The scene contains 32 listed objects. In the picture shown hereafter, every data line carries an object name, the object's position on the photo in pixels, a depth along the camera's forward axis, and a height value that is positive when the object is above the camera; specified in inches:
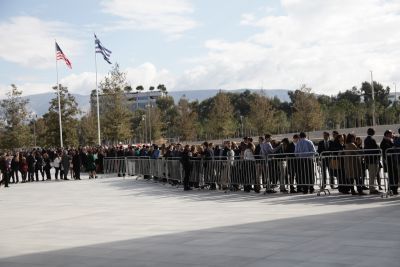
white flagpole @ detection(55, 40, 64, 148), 1966.0 +173.4
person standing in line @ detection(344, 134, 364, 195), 571.2 -21.7
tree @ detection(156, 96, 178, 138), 3838.6 +296.8
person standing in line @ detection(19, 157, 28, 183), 1197.7 -13.0
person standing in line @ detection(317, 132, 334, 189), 605.3 -4.9
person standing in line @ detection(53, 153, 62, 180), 1232.7 -9.6
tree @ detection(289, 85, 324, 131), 2696.9 +186.2
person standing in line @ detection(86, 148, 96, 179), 1187.3 -15.0
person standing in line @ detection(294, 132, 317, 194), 611.3 -15.4
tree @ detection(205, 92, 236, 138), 2817.4 +182.4
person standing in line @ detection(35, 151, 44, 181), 1227.3 -5.8
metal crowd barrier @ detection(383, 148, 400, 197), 533.3 -22.9
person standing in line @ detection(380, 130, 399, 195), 536.1 -25.0
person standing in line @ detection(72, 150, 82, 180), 1183.6 -11.4
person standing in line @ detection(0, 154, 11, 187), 1091.3 -13.9
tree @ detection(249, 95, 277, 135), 2753.4 +175.5
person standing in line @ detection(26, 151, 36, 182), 1222.9 -9.5
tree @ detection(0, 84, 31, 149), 2361.0 +189.3
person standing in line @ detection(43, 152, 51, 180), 1224.3 -8.8
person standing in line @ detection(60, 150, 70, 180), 1205.1 -8.4
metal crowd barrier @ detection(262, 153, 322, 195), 611.5 -26.4
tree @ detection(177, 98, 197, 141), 3026.6 +174.0
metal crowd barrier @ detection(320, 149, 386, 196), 565.6 -22.7
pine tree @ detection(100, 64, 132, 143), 2060.8 +174.7
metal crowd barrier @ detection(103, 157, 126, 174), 1173.8 -17.6
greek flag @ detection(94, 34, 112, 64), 1809.8 +357.3
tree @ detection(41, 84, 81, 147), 2059.9 +152.4
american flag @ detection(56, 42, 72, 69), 1750.7 +336.0
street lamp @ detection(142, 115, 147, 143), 3318.7 +158.4
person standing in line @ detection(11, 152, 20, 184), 1188.4 -5.2
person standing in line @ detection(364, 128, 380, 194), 561.9 -16.2
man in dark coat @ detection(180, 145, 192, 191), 789.2 -14.9
